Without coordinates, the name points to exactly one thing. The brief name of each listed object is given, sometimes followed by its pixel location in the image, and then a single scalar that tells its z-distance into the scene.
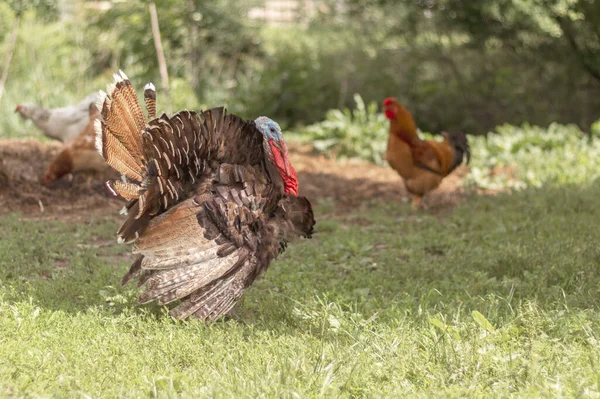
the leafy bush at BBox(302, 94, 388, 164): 11.53
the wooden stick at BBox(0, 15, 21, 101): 9.66
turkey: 4.41
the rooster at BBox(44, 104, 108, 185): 8.43
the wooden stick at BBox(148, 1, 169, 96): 10.86
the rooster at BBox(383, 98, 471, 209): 8.55
